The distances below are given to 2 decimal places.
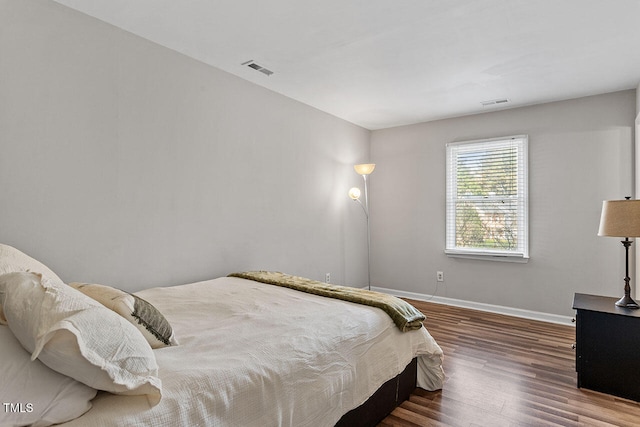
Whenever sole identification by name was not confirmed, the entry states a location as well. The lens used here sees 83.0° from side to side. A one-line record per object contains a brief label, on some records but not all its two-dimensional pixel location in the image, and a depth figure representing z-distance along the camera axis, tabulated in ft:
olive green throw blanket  7.23
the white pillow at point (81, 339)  3.15
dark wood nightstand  7.41
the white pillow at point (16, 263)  5.07
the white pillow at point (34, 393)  2.99
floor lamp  14.52
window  13.70
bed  3.73
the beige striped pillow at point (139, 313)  4.69
